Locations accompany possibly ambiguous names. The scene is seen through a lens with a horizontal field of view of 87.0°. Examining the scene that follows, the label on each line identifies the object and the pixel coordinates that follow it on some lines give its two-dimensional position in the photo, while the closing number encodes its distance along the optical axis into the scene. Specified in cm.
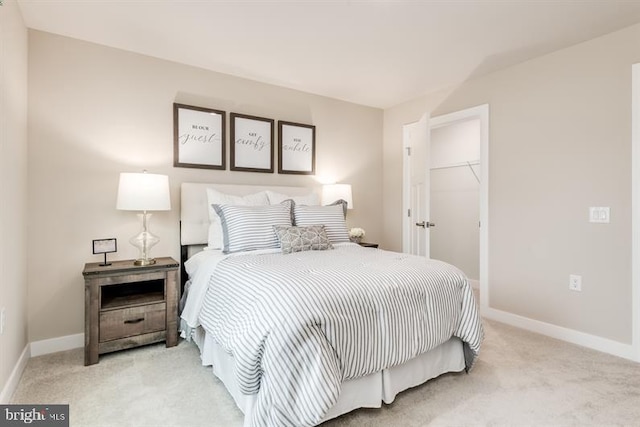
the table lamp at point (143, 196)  259
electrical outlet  286
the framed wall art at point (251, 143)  348
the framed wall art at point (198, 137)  317
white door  356
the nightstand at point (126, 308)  240
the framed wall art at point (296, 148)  379
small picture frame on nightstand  265
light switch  269
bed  148
